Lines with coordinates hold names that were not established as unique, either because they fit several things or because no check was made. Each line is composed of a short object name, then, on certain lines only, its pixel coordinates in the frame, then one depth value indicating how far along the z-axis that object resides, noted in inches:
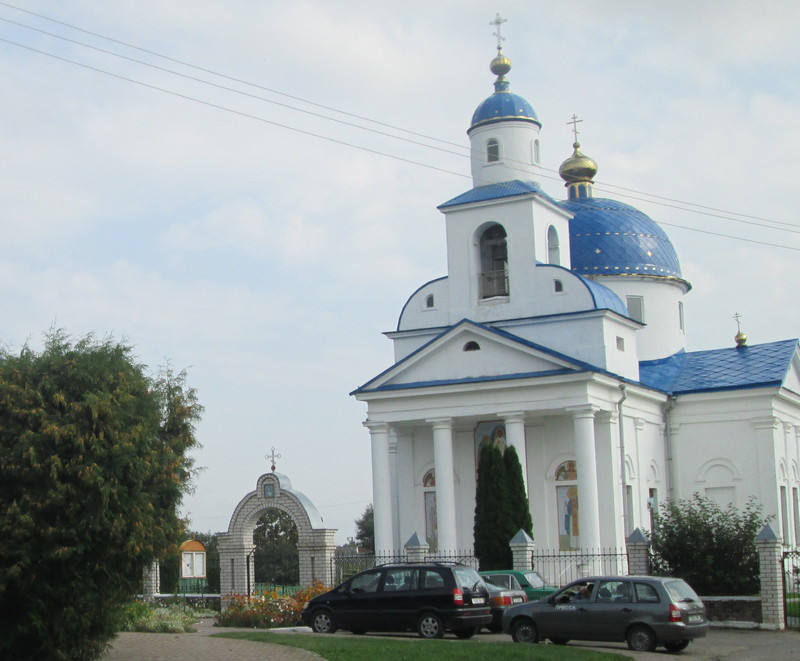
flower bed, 901.8
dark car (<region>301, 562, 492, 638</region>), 757.9
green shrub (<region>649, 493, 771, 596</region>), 938.7
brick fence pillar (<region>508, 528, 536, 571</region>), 979.3
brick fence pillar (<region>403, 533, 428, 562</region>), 1032.8
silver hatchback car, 688.4
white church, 1238.3
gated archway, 1037.8
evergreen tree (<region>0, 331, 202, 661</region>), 569.9
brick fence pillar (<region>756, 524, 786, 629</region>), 845.8
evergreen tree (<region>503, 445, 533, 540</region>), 1128.8
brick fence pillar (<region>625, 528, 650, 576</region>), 936.9
